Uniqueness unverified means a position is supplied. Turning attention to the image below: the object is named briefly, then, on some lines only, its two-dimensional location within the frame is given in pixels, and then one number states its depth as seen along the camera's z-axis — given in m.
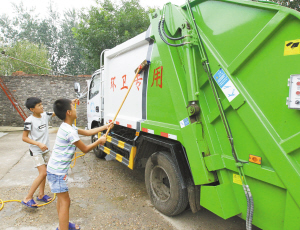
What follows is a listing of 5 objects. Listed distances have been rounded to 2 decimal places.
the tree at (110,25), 9.76
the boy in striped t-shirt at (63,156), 2.07
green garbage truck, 1.47
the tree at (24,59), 16.02
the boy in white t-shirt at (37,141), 2.83
